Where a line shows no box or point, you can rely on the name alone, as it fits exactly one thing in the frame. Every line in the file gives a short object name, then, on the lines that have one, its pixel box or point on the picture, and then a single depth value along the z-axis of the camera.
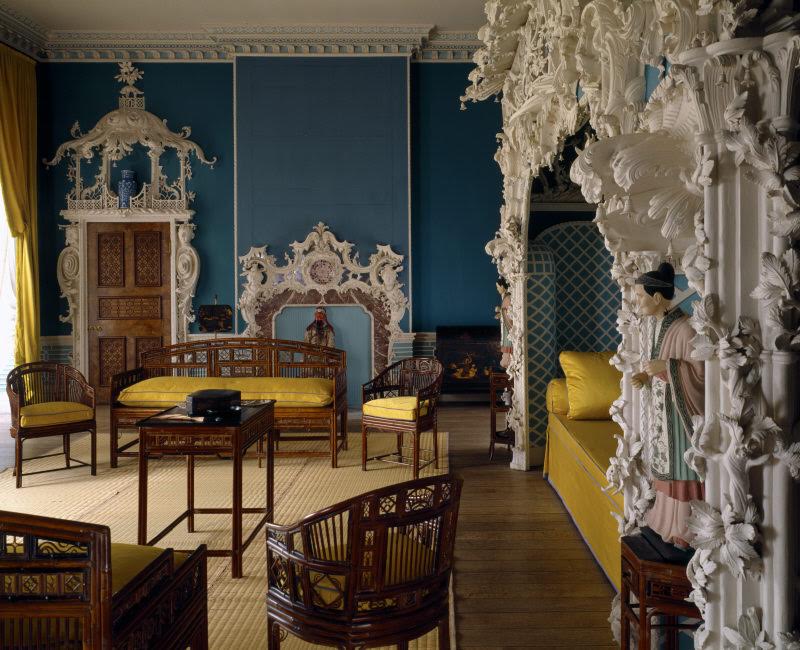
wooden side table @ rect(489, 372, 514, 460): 6.02
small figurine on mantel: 8.84
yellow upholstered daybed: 3.58
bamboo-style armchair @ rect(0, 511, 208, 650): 1.81
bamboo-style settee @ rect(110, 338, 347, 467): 5.95
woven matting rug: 3.31
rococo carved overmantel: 8.98
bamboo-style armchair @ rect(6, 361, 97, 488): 5.38
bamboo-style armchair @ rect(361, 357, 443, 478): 5.48
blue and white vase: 9.01
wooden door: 9.12
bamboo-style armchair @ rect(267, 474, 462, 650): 2.16
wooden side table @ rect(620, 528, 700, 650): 2.09
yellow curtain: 8.31
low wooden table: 3.61
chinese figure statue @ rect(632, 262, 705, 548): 2.13
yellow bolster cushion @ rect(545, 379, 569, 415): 5.27
